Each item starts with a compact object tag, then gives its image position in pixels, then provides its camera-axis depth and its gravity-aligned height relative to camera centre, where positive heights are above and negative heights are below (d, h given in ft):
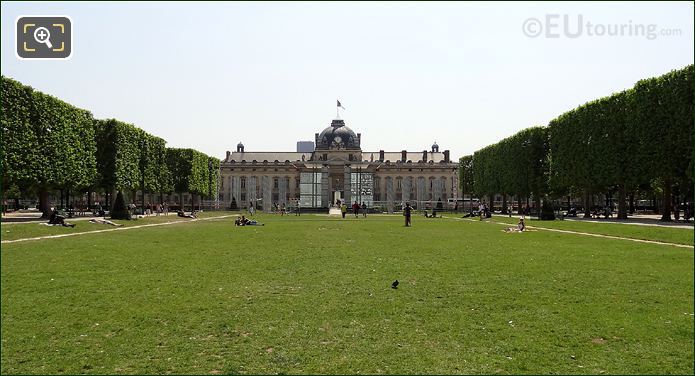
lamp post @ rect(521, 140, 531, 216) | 207.21 +10.11
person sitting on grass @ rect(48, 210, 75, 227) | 108.99 -4.03
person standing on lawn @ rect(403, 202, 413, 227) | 132.57 -4.15
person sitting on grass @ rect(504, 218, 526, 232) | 104.79 -5.86
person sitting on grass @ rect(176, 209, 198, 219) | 183.77 -5.23
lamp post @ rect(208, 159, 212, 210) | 303.89 +11.84
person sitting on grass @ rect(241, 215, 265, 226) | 131.06 -5.61
